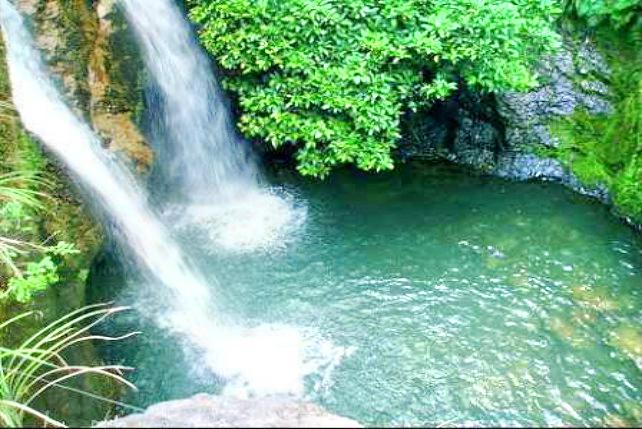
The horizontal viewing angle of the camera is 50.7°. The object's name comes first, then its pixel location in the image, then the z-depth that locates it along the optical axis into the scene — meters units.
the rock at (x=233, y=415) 2.89
